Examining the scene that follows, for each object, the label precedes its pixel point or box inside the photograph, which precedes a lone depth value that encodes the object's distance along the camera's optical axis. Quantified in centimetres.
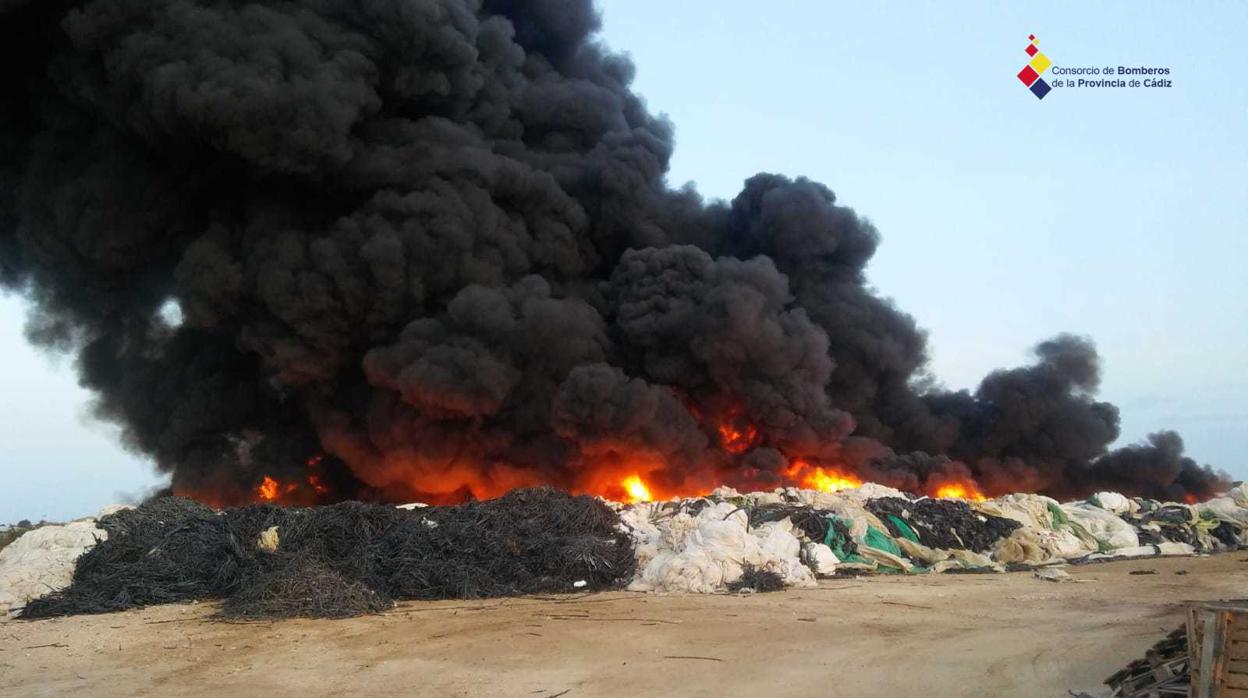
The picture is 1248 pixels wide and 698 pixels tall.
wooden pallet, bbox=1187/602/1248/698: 666
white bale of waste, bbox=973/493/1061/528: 1997
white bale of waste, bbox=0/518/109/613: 1463
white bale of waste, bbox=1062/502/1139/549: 1976
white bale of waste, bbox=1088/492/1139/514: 2239
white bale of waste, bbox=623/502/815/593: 1473
